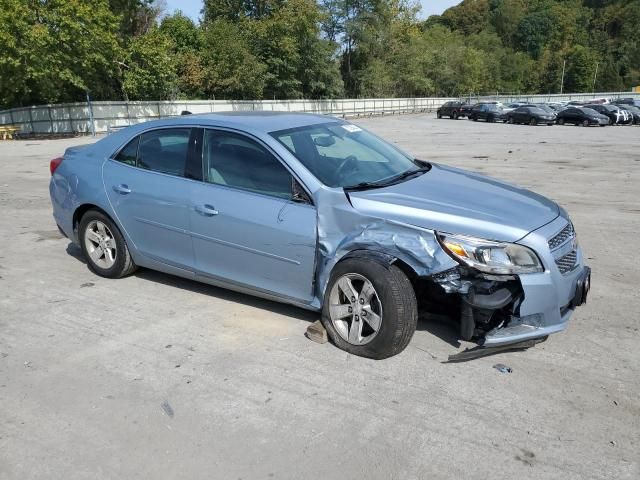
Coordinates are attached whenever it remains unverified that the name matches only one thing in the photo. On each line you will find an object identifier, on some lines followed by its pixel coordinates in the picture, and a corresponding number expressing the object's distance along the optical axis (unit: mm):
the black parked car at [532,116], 36531
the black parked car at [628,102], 46700
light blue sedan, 3695
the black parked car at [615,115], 36094
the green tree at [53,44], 25781
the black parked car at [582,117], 34688
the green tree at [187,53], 45312
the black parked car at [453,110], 46188
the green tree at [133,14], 33375
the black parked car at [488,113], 41062
